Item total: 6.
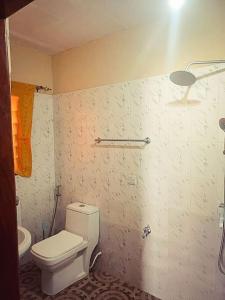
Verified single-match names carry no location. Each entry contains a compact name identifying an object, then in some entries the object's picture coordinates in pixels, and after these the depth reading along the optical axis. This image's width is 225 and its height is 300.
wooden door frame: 0.59
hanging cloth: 2.35
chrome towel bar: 2.01
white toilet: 2.01
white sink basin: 1.38
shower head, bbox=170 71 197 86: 1.58
